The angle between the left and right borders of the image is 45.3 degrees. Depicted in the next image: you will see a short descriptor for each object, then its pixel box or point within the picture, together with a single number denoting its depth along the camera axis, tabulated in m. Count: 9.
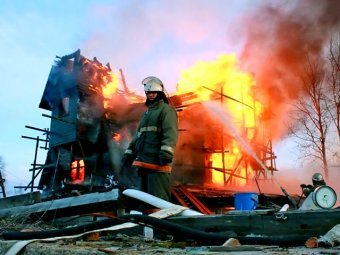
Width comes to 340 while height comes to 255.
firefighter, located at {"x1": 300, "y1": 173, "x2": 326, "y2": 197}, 7.43
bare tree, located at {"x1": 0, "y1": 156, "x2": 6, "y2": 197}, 19.67
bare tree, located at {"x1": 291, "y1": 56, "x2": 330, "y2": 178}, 20.38
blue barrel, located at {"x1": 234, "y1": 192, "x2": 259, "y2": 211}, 8.26
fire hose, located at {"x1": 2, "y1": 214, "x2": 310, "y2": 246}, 2.17
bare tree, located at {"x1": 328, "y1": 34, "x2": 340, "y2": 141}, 19.80
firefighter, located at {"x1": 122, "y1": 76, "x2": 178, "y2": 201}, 5.67
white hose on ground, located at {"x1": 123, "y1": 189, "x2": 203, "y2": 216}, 3.75
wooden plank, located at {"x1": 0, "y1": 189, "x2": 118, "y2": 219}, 5.45
